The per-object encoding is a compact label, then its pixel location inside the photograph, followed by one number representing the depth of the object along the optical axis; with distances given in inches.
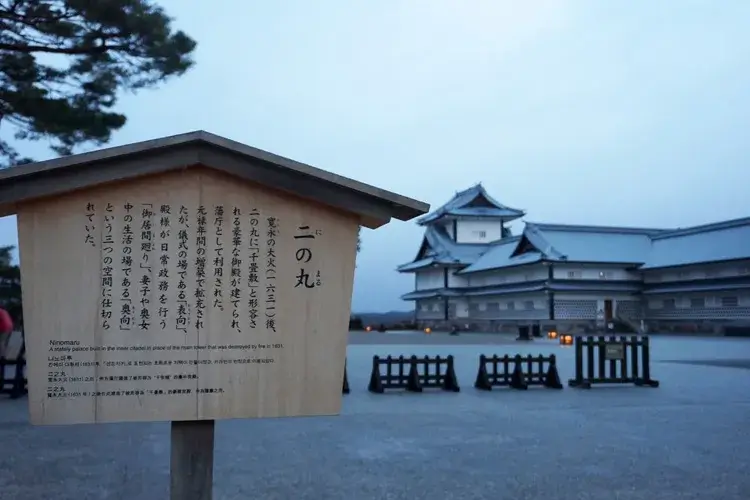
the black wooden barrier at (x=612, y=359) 565.9
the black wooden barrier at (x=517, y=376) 550.6
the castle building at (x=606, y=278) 1696.6
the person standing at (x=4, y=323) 445.1
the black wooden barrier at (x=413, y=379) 528.4
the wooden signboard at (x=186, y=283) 150.2
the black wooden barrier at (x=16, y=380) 473.8
